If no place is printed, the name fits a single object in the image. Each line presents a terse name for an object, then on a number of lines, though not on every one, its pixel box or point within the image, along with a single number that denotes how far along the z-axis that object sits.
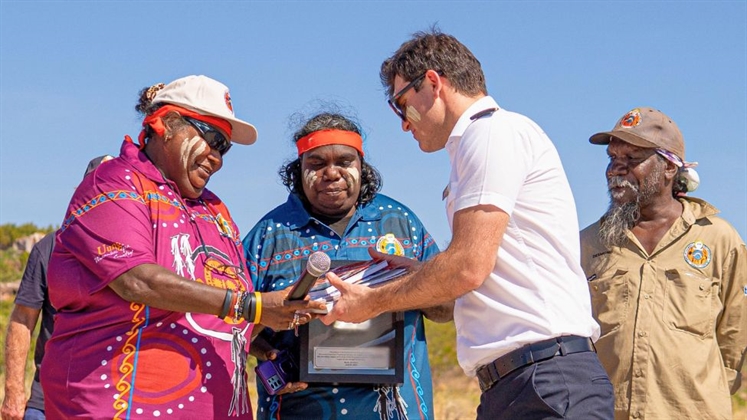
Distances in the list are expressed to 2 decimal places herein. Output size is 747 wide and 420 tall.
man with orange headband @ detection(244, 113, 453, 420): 5.41
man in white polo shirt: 3.83
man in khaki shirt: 5.79
